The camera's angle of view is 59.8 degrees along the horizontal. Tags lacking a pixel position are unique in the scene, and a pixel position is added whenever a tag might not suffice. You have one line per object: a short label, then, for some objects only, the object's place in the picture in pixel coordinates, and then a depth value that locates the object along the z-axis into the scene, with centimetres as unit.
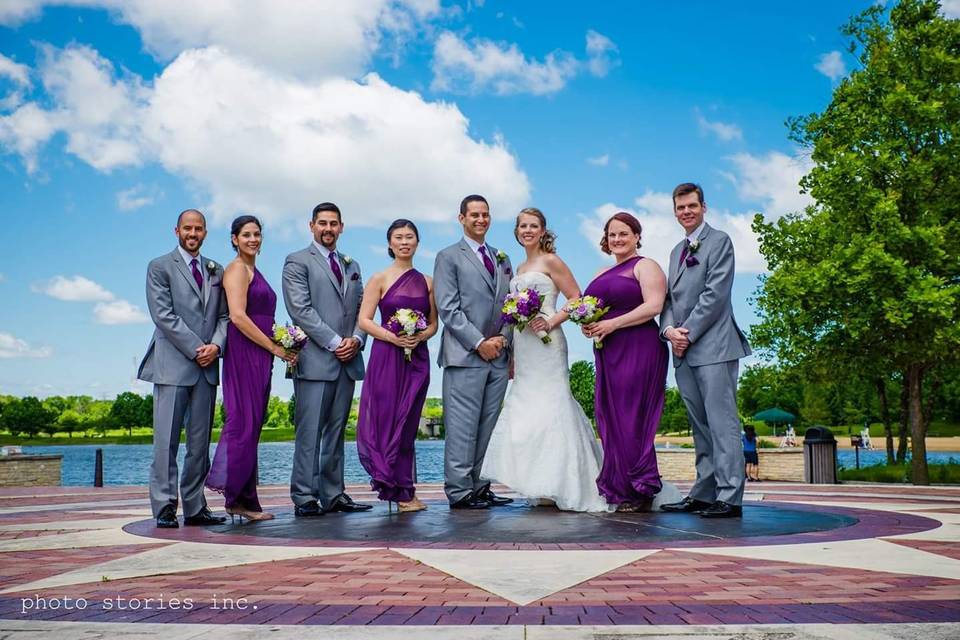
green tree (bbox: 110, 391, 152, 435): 10825
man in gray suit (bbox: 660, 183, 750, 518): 644
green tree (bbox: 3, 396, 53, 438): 11094
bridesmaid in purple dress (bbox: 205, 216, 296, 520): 663
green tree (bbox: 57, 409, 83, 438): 12025
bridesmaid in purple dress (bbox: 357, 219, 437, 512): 709
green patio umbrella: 3156
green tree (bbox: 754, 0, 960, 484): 1659
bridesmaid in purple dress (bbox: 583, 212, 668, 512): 677
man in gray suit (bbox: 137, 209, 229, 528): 649
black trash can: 1689
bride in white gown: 699
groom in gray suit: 733
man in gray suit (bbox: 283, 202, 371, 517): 709
